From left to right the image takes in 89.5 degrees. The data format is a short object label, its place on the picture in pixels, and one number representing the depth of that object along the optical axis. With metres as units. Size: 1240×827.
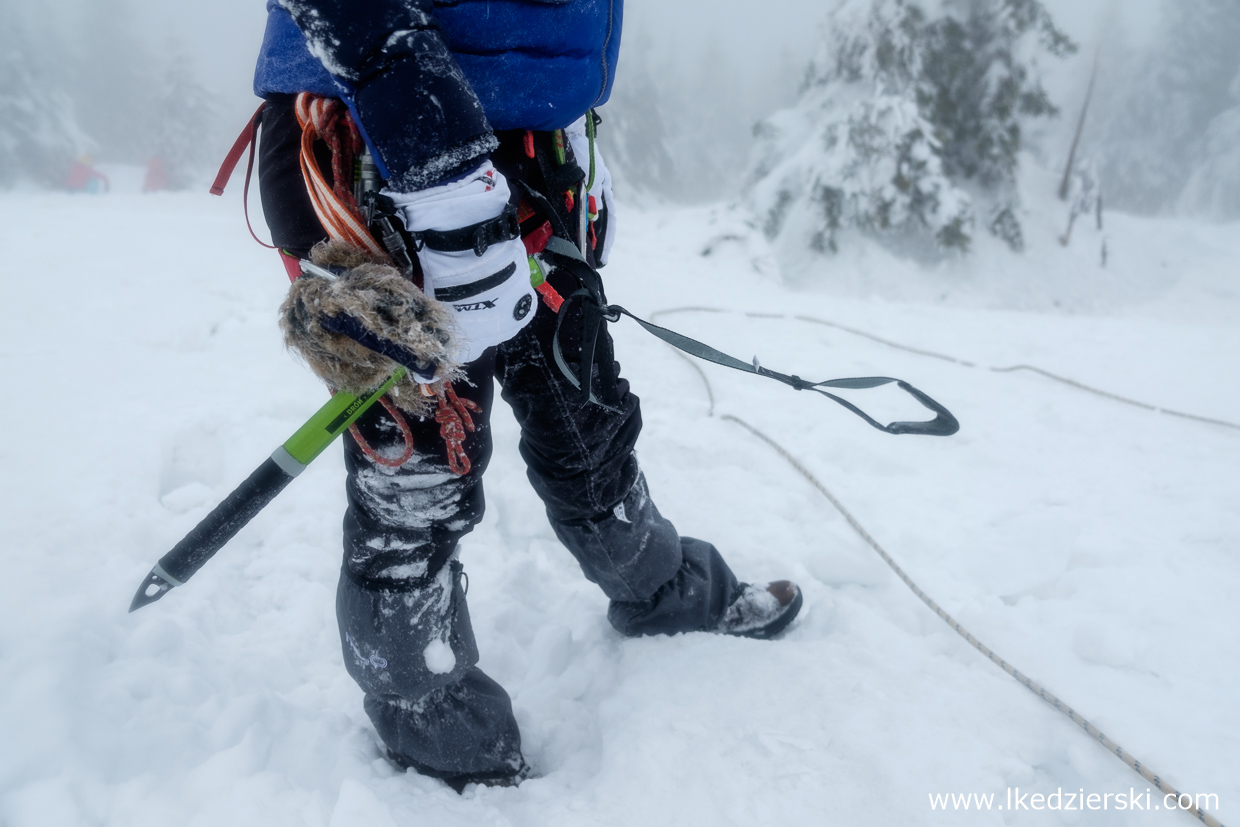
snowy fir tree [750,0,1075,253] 11.80
